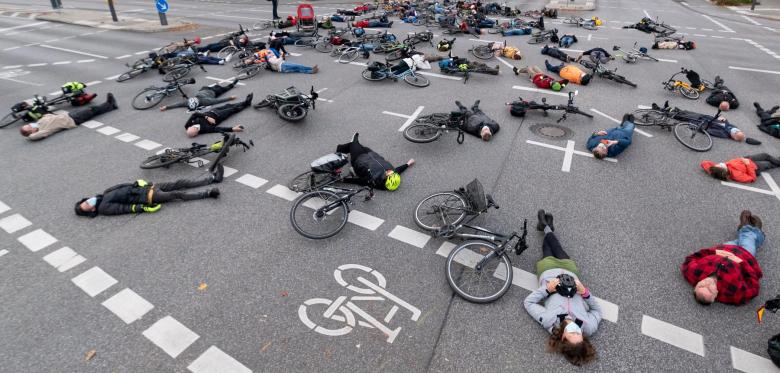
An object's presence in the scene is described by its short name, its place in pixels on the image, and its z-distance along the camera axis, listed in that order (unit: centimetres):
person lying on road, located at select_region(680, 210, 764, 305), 550
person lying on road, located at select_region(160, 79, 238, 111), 1224
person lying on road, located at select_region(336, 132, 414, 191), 790
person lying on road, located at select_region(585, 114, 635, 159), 936
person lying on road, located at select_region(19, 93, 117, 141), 1065
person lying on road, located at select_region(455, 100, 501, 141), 1025
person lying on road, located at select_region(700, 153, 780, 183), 856
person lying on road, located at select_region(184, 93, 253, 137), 1058
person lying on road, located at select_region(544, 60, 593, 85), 1424
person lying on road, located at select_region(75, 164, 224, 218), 753
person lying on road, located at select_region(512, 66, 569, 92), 1397
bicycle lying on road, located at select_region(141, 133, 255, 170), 905
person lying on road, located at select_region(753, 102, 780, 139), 1070
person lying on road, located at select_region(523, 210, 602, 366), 480
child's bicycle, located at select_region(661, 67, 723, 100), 1311
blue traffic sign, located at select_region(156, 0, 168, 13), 2233
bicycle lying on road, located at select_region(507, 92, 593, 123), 1151
